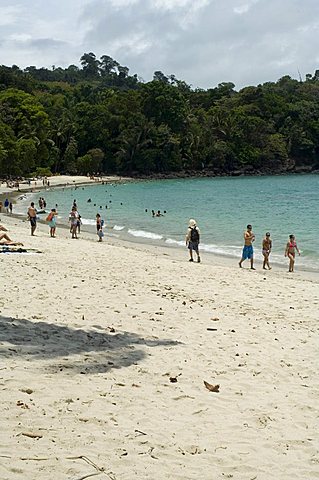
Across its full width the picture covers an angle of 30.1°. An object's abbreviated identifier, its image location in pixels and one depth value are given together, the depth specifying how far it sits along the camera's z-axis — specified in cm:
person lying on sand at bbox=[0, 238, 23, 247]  1860
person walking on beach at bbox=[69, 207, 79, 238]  2661
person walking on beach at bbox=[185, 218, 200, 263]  1997
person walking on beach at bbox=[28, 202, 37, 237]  2535
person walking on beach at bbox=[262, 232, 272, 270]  1938
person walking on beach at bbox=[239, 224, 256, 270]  1898
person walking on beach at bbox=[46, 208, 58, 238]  2583
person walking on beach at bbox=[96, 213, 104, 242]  2661
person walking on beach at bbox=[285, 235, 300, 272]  1906
